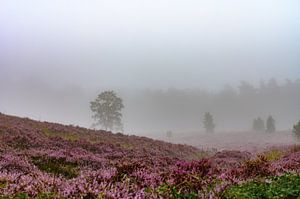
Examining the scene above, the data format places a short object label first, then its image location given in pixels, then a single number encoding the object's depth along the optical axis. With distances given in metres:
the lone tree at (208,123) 95.88
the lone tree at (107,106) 77.25
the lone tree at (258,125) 89.93
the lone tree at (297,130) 50.51
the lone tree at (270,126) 78.72
